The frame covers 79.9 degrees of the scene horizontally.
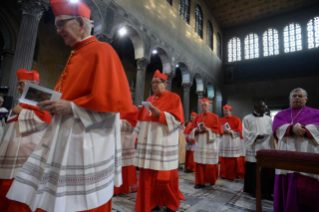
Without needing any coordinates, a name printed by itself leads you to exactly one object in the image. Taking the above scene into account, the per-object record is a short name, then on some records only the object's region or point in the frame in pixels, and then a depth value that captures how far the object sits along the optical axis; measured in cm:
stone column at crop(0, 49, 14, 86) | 810
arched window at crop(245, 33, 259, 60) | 1848
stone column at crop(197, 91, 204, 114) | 1501
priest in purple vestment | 263
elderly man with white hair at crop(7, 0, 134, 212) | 123
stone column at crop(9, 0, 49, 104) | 498
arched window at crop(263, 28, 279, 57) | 1753
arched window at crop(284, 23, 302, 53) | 1666
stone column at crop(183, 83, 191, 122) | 1253
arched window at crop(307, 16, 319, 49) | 1587
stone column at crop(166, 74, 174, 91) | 1074
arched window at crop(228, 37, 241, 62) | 1941
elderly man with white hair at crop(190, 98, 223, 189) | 464
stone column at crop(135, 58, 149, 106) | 919
